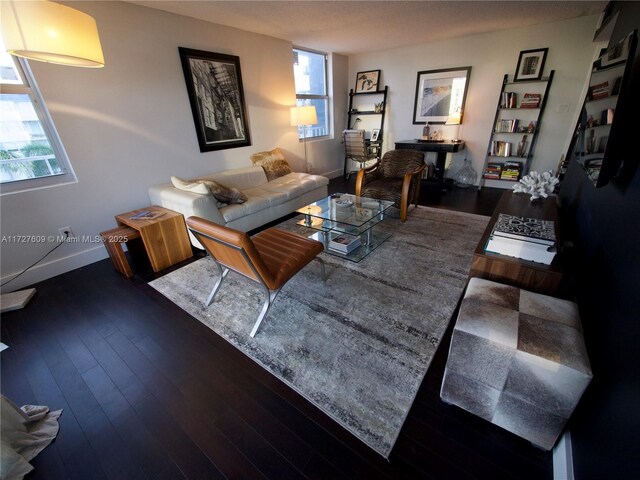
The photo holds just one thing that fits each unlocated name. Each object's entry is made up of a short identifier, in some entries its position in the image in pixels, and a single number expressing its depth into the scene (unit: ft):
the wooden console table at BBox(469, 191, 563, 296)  4.37
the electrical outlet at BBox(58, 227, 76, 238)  8.16
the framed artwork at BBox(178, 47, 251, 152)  10.14
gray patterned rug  4.35
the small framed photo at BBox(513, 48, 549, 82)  12.36
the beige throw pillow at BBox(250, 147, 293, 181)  12.76
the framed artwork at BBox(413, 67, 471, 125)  14.51
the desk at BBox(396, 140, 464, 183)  14.34
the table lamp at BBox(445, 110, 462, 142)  14.56
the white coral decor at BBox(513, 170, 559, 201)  6.79
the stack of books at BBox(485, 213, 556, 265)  4.46
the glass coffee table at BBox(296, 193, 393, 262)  8.49
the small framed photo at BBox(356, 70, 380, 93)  16.89
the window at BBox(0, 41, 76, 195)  6.91
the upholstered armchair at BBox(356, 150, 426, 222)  10.59
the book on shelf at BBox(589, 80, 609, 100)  4.33
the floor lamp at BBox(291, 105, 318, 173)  13.76
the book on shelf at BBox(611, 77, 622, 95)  3.73
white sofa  8.59
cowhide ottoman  3.18
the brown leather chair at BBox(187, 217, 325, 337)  4.88
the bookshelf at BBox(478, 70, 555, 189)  12.97
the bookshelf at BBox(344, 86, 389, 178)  17.25
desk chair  16.33
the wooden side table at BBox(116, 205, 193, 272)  7.93
